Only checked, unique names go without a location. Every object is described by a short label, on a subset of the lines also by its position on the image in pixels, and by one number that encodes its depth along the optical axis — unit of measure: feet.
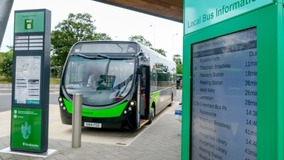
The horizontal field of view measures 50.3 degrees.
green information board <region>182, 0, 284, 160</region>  4.34
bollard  22.81
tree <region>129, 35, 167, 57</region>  178.83
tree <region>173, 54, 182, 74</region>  260.21
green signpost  20.43
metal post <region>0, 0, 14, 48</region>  15.93
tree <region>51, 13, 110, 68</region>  131.75
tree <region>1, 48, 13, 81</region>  136.56
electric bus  27.58
